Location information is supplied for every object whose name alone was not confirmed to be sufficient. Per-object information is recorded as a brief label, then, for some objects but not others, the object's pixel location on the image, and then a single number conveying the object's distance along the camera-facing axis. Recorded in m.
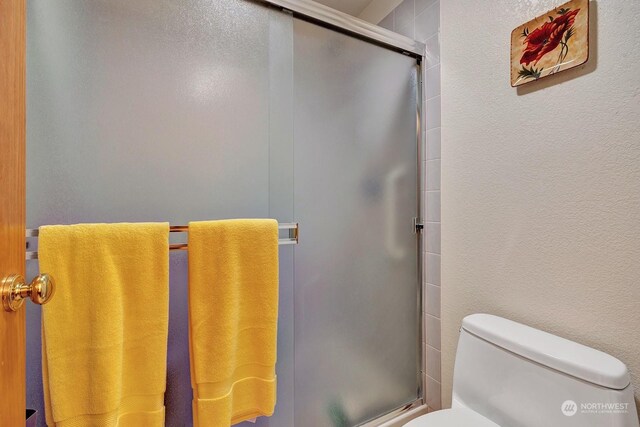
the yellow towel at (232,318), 0.79
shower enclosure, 0.75
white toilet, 0.71
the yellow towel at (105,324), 0.66
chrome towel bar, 0.65
